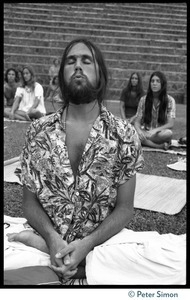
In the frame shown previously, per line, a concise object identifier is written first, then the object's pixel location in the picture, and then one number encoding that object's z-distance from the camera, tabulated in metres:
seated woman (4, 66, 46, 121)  6.81
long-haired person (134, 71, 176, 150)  4.98
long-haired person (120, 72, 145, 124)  5.95
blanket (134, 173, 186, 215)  2.99
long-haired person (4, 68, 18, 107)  7.76
